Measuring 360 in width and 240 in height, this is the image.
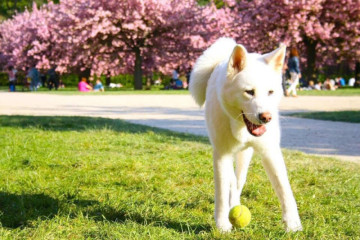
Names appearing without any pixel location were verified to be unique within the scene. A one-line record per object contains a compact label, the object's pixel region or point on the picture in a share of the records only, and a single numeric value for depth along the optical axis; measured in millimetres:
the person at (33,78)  31172
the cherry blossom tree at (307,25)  28656
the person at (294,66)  19588
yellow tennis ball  3105
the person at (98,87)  32416
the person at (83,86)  31922
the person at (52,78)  33438
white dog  2824
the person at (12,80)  30750
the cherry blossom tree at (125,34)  30953
